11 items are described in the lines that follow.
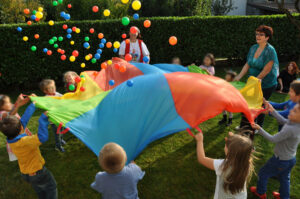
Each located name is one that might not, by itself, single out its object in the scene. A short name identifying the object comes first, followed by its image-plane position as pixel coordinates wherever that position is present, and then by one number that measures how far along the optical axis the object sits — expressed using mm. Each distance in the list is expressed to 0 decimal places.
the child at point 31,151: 2568
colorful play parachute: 2686
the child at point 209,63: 5250
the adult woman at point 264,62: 3875
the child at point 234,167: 2105
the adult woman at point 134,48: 5176
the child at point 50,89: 3924
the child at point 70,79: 4340
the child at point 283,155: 2615
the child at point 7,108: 3160
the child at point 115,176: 2045
